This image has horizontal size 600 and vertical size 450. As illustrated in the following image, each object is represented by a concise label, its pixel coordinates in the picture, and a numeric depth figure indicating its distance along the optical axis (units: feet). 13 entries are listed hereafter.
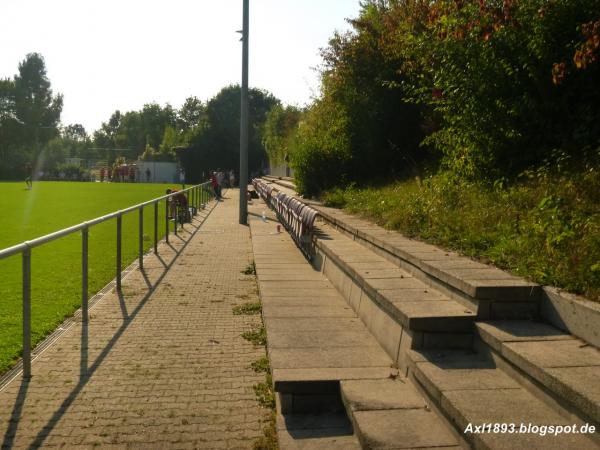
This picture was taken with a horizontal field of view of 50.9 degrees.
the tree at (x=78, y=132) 594.41
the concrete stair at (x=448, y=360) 9.53
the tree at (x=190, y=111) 422.20
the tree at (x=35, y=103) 309.01
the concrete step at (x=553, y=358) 9.05
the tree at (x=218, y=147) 201.77
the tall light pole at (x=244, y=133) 57.11
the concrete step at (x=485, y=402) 8.85
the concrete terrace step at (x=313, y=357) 11.51
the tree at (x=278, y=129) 110.14
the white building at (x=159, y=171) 230.27
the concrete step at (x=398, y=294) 12.91
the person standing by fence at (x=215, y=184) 101.47
